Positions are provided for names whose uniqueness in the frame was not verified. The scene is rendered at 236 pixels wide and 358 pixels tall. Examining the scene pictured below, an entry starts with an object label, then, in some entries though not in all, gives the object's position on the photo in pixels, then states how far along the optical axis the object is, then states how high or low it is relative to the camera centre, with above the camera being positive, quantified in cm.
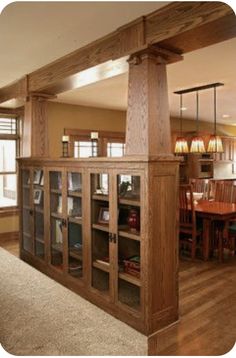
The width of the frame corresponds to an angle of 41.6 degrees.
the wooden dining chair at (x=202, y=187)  626 -39
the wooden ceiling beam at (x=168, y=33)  202 +101
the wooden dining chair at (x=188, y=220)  442 -76
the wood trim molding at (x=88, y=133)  585 +70
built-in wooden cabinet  248 -62
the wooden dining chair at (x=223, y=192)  524 -42
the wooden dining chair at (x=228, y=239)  438 -104
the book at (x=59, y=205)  363 -43
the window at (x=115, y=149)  647 +41
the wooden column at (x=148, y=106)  248 +51
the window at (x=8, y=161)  580 +15
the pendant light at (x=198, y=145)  485 +36
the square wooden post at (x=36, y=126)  419 +58
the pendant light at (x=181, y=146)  509 +36
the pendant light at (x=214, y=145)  473 +35
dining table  425 -67
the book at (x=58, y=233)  368 -77
